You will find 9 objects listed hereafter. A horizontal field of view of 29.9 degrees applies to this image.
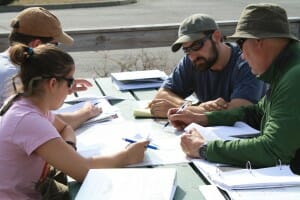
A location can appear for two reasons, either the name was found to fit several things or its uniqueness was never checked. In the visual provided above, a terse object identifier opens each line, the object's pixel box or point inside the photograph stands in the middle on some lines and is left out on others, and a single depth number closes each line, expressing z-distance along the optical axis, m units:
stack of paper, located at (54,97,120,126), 3.00
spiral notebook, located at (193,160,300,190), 1.92
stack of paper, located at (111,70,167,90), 3.85
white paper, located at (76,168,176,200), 1.84
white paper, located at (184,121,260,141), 2.54
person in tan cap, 3.15
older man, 2.15
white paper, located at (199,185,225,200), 1.89
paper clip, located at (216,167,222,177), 2.06
